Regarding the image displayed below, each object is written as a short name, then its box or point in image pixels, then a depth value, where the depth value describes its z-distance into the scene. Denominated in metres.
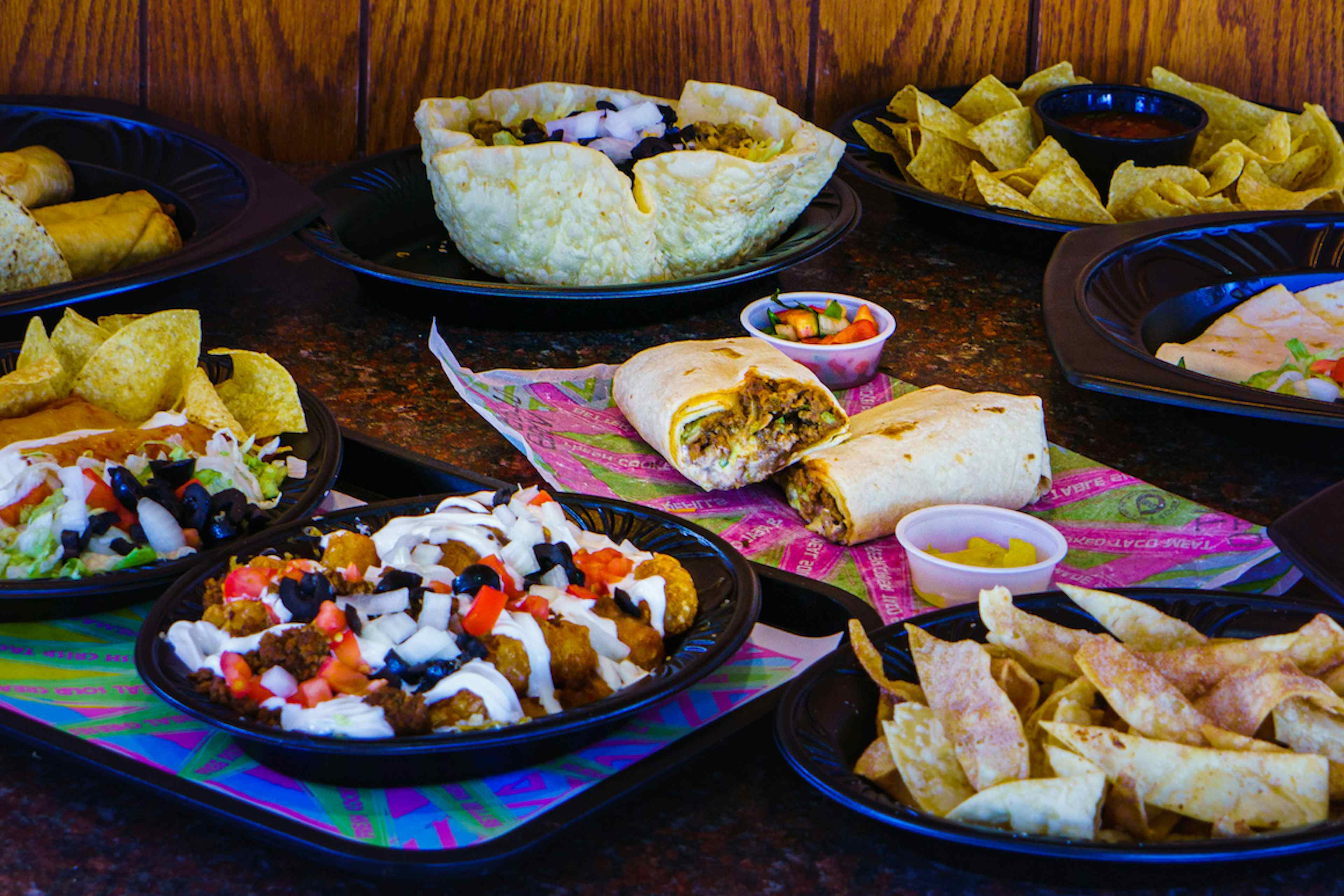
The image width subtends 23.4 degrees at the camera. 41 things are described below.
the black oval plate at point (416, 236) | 1.24
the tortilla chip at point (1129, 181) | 1.34
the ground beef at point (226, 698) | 0.96
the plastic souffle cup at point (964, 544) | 1.07
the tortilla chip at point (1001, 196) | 1.35
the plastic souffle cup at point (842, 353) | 1.21
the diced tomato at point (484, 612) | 0.98
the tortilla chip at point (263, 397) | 1.11
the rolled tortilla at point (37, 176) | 1.29
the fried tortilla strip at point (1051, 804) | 0.93
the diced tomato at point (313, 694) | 0.96
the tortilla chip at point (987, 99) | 1.47
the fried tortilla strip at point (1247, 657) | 0.97
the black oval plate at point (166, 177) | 1.21
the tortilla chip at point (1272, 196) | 1.36
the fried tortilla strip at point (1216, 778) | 0.93
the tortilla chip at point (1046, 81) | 1.50
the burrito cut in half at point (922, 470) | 1.12
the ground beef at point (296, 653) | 0.97
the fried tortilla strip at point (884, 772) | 0.95
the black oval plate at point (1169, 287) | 1.11
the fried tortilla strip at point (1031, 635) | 0.98
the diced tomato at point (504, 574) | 1.00
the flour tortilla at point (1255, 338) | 1.20
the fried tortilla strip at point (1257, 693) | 0.95
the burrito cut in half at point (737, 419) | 1.15
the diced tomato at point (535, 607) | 0.99
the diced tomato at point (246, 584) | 0.99
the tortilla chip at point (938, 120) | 1.41
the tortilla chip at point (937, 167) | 1.41
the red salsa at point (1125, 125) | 1.41
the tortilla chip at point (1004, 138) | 1.41
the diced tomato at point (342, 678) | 0.97
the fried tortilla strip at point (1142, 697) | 0.95
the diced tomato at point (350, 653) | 0.97
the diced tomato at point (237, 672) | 0.96
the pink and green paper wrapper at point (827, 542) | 1.10
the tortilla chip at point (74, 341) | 1.13
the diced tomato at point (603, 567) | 1.02
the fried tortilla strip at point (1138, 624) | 0.99
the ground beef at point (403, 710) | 0.95
